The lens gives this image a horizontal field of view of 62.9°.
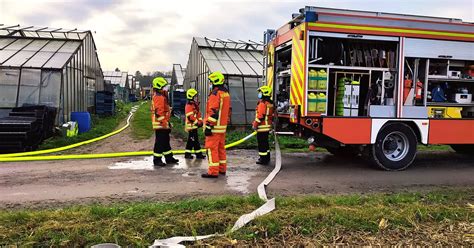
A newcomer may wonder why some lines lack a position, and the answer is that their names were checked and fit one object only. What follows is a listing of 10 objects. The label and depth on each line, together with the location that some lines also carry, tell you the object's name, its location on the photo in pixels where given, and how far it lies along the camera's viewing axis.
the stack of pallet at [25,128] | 9.60
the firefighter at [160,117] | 7.92
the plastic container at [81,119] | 15.13
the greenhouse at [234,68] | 15.83
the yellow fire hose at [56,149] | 9.03
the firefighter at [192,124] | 8.73
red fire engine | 7.34
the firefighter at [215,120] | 6.70
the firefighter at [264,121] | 8.09
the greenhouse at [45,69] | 13.74
